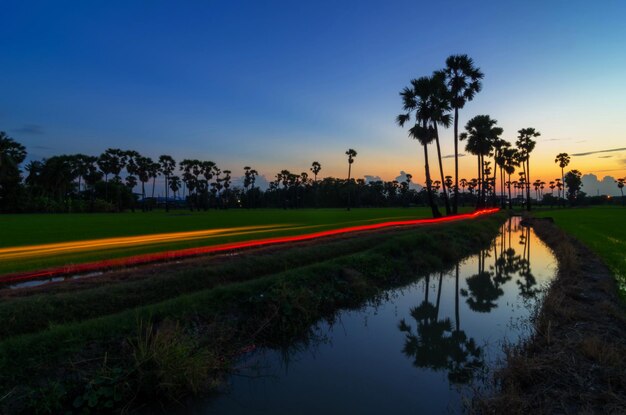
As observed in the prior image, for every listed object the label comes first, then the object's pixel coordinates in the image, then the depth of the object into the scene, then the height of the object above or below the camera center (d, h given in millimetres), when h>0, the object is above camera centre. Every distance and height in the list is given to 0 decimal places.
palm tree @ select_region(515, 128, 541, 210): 84875 +13630
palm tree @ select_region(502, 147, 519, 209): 92688 +10603
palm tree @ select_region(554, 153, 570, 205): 112375 +12362
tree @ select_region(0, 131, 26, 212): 76688 +7621
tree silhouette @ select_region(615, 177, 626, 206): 176875 +7123
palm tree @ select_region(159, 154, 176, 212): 126750 +15241
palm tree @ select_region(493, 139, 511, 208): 81875 +11874
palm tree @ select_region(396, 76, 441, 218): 43938 +11351
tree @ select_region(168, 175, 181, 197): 149550 +10199
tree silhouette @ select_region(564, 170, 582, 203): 159938 +6890
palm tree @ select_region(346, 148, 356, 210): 112750 +15213
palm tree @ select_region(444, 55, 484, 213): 46469 +15349
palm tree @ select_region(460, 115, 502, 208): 63312 +11230
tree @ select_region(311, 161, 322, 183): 147025 +14883
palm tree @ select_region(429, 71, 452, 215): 43719 +12159
